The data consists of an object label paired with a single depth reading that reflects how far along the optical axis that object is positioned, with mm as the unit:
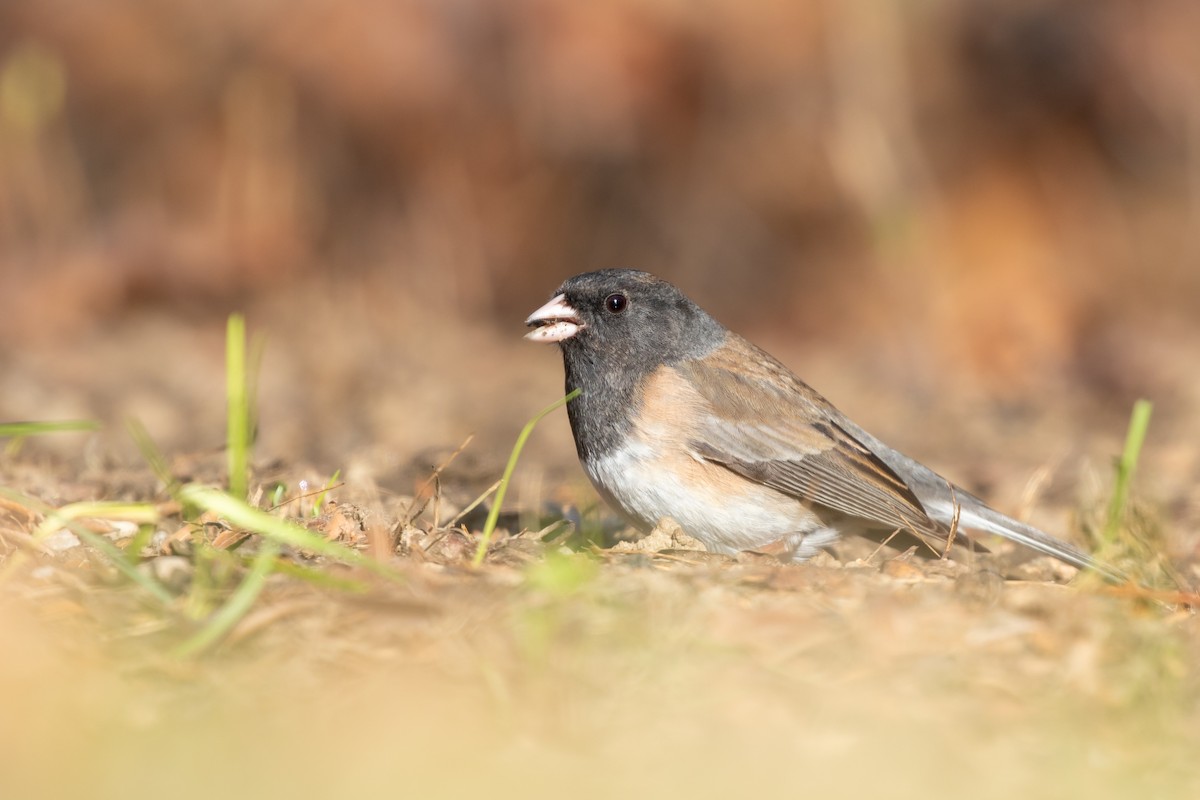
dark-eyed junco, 7012
